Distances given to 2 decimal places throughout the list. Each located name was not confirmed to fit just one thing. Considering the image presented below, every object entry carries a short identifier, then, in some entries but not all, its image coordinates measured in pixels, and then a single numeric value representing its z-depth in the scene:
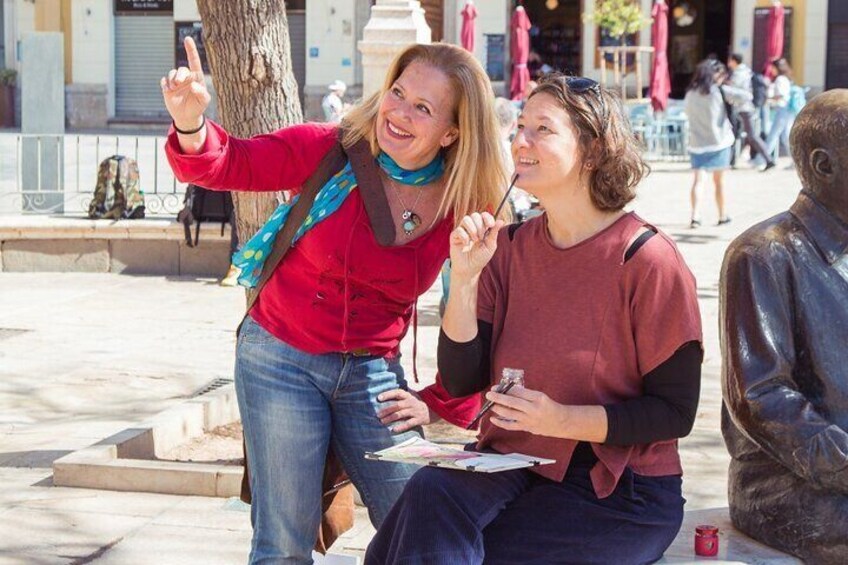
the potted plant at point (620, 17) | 27.25
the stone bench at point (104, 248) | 12.27
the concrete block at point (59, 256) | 12.39
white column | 10.80
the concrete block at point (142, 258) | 12.39
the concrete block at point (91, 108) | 32.72
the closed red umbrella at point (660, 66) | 23.42
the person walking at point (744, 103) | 19.58
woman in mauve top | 2.93
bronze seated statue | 3.06
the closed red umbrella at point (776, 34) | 25.69
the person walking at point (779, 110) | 21.38
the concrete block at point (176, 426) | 6.27
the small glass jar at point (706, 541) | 3.21
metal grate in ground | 7.78
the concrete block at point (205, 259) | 12.18
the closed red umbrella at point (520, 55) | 24.95
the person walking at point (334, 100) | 19.39
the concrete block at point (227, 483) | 5.61
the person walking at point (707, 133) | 14.27
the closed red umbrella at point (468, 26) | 24.78
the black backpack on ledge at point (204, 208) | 11.81
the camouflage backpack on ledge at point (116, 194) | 12.59
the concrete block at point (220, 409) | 6.69
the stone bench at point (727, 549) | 3.19
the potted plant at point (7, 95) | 32.16
